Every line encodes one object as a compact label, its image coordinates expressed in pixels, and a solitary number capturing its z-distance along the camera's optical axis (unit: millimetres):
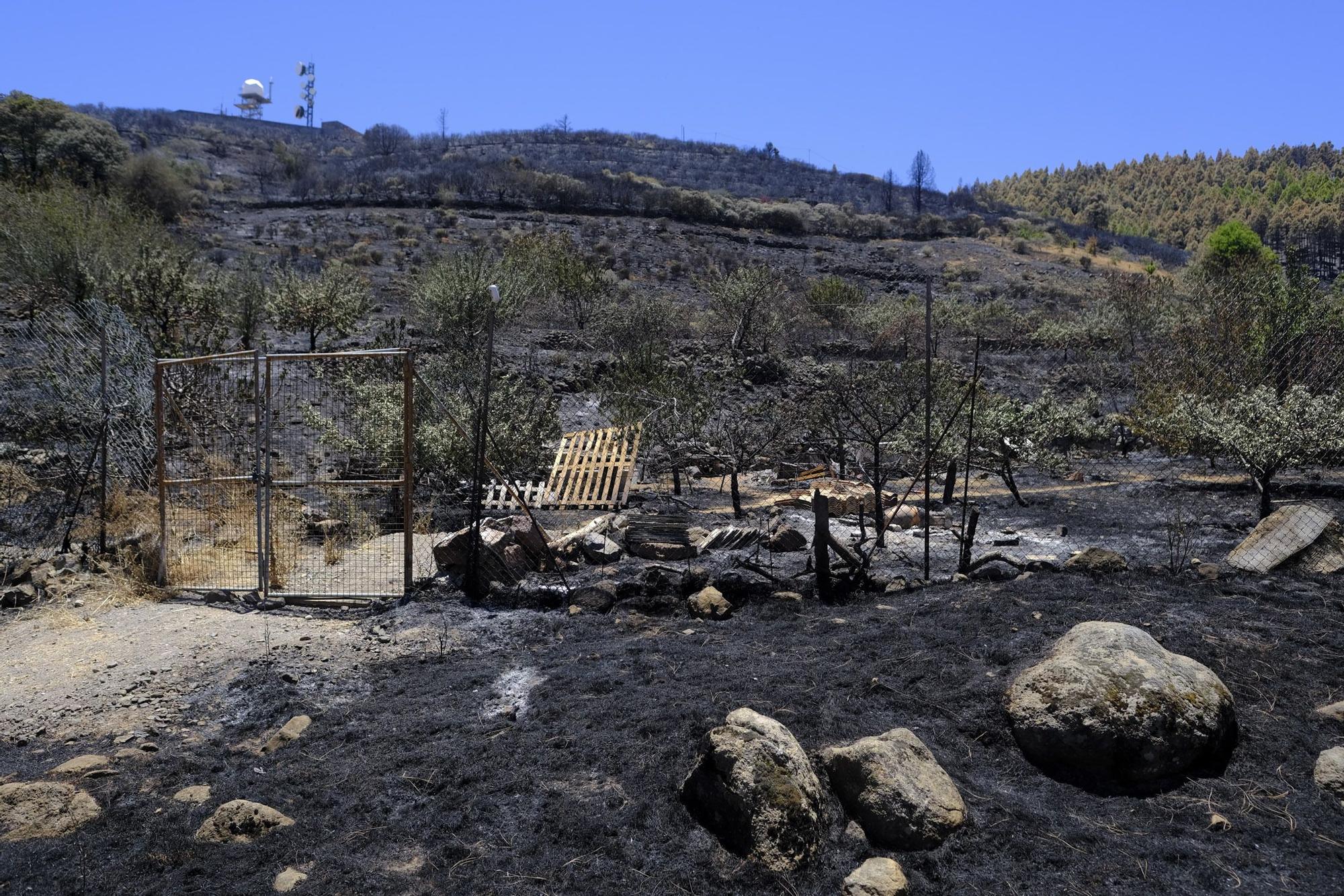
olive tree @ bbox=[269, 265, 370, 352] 22516
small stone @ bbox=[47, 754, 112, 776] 4598
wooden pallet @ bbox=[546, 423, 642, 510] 12945
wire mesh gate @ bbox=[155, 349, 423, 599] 7585
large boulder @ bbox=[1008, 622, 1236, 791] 4242
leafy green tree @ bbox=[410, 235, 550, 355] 22734
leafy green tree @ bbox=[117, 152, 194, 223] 40000
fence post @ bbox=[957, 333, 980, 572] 7562
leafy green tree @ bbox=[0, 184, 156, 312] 17234
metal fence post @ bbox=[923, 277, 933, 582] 7191
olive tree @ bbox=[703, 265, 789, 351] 29594
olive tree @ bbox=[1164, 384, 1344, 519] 9836
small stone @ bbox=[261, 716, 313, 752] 4949
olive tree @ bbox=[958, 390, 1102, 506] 12367
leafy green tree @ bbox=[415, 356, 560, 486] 12234
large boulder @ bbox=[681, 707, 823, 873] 3789
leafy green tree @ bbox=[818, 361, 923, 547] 13031
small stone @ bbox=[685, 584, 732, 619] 6730
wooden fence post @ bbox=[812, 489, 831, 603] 6949
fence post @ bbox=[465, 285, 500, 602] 7062
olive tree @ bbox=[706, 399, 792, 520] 12680
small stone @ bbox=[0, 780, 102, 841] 4043
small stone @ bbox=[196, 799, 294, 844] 3962
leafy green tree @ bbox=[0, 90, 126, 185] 37406
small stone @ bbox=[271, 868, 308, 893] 3641
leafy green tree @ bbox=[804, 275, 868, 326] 34000
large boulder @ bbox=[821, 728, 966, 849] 3895
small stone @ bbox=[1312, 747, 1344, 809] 4121
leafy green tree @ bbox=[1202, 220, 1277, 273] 44781
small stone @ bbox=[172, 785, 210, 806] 4305
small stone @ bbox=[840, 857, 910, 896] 3555
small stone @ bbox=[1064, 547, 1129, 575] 7043
